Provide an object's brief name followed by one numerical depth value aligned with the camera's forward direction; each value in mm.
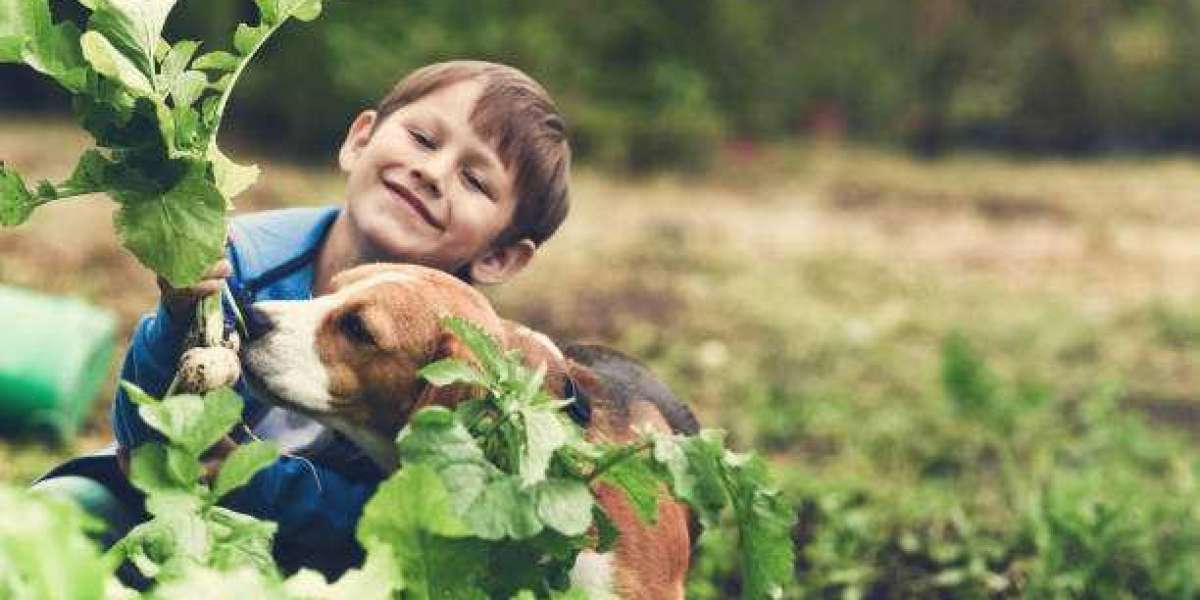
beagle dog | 2027
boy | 2271
